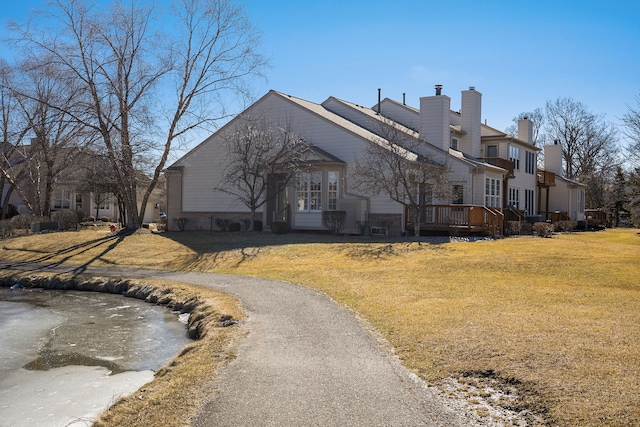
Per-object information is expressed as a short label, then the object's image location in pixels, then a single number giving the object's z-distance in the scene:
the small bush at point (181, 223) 31.48
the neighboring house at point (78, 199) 40.21
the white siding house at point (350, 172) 26.36
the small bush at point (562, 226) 34.09
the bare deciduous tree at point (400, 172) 24.52
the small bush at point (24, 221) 32.00
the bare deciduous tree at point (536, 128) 64.71
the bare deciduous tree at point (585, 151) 58.88
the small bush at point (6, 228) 30.67
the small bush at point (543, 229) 26.10
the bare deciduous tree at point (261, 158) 27.19
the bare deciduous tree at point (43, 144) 31.47
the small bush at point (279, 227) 27.00
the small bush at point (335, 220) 26.41
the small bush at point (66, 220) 32.97
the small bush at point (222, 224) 29.88
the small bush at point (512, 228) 26.72
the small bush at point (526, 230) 28.25
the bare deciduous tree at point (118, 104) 27.05
